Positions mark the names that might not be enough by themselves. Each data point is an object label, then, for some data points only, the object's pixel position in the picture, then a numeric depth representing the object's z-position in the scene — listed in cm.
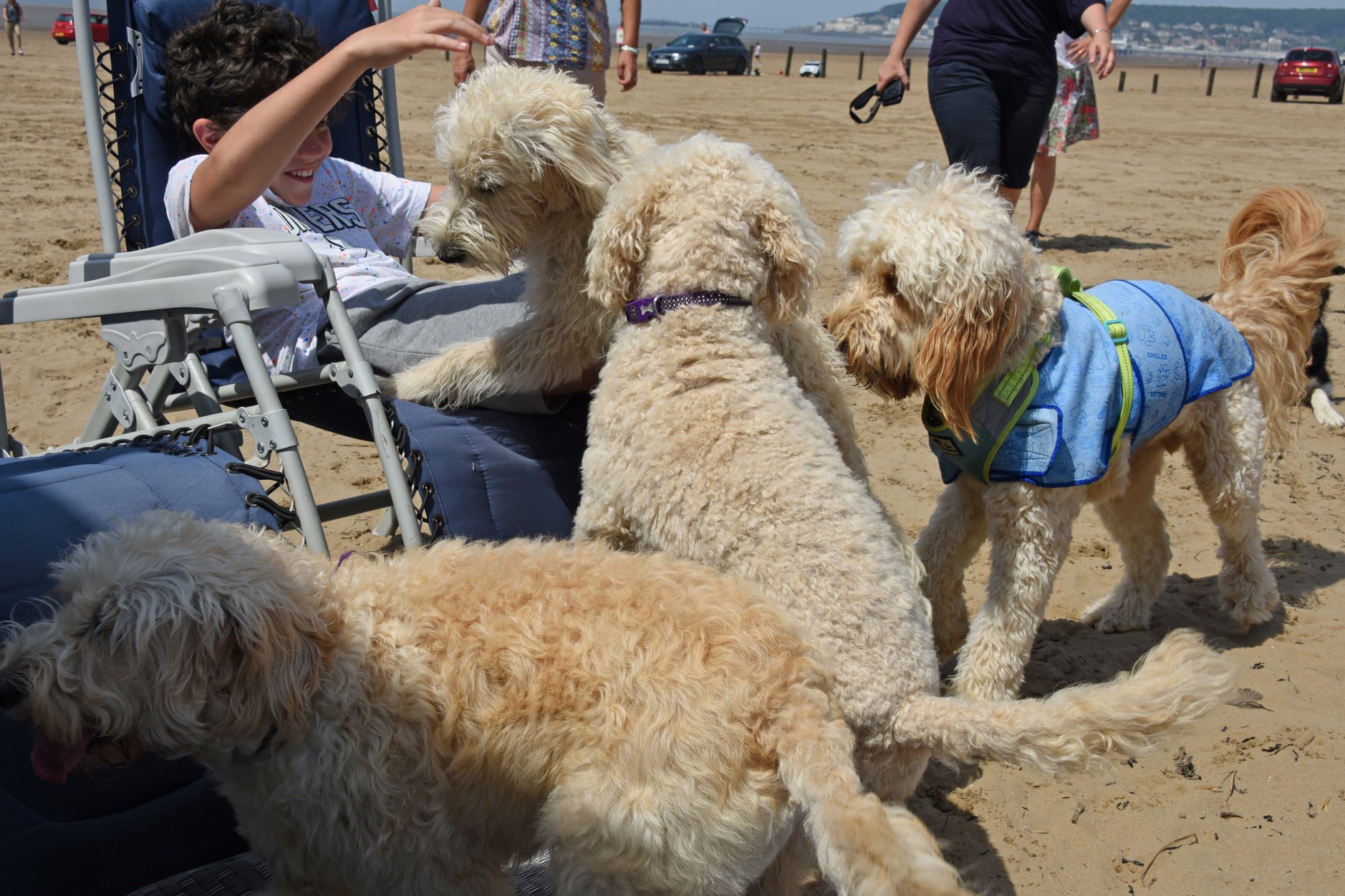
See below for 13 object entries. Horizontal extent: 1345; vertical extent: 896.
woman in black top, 484
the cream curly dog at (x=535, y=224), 266
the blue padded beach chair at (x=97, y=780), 179
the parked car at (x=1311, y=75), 2784
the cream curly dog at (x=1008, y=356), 264
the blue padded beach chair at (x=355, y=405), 258
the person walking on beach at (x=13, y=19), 2464
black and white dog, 514
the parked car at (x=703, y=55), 3241
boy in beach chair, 282
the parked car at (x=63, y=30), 2850
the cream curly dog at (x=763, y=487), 180
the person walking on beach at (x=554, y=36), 535
